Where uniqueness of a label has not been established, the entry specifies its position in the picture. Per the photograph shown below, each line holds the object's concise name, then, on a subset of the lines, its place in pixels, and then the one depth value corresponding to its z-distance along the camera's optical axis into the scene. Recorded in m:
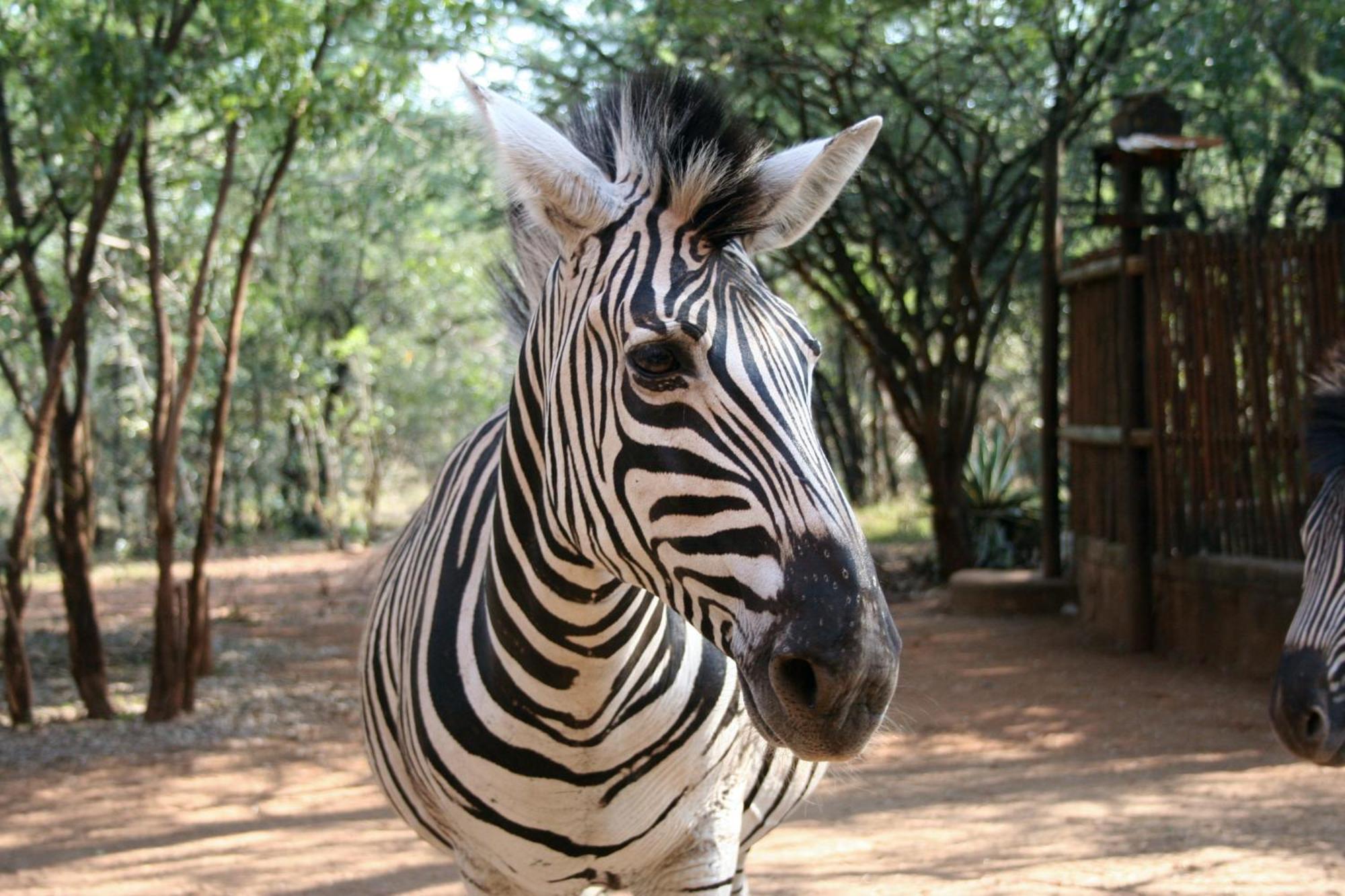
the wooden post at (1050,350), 10.27
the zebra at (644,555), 1.74
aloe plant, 13.20
